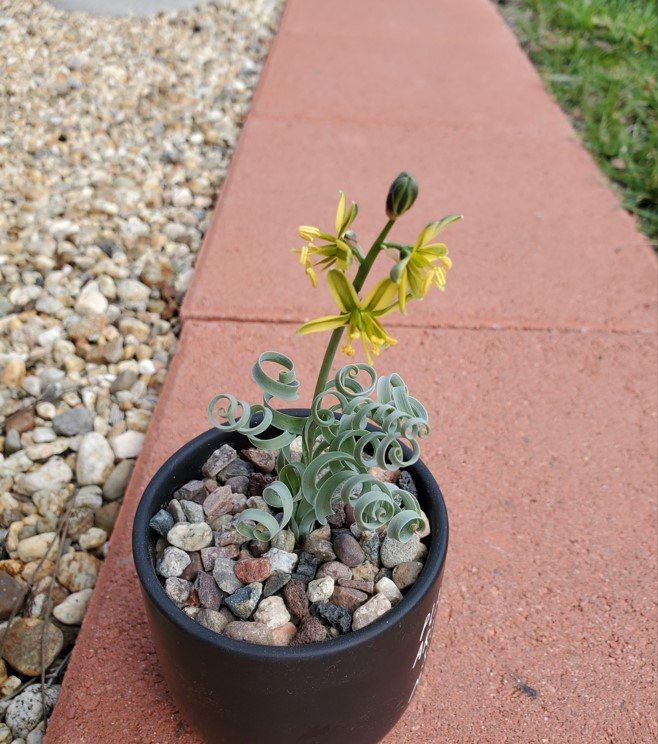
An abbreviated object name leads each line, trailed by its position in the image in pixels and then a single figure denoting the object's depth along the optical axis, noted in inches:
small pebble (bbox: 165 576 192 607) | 12.0
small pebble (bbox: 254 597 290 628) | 12.0
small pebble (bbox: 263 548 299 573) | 12.4
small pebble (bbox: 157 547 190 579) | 12.3
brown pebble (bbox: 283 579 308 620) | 12.1
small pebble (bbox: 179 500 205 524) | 12.9
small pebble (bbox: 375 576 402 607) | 12.1
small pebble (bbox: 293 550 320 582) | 12.5
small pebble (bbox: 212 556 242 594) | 12.2
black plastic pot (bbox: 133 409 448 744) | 10.8
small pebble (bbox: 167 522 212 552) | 12.6
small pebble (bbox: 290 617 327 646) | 11.7
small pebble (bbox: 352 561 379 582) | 12.4
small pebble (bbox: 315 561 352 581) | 12.4
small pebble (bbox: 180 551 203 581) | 12.4
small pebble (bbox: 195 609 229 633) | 11.8
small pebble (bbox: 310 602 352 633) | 11.8
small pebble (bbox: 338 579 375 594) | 12.3
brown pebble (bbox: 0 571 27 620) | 15.1
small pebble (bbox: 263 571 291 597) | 12.2
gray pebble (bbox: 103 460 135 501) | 17.3
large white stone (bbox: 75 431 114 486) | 17.5
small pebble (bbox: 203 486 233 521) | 13.0
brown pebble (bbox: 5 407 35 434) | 18.4
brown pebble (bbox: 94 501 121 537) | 16.6
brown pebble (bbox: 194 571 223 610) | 12.1
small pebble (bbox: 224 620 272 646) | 11.5
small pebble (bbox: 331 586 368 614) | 12.1
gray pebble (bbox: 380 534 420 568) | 12.4
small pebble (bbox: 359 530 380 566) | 12.6
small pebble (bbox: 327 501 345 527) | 13.1
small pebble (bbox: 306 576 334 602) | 12.2
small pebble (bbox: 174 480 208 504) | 13.2
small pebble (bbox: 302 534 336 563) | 12.7
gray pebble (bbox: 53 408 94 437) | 18.5
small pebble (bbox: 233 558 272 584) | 12.3
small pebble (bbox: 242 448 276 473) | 13.8
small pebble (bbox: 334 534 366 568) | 12.5
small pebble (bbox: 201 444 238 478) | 13.5
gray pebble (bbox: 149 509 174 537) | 12.6
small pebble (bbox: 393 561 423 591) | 12.2
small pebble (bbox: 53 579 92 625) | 15.1
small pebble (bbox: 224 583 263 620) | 12.0
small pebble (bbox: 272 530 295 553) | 12.7
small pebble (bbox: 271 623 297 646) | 11.8
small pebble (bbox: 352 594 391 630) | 11.8
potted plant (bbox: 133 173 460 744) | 10.8
